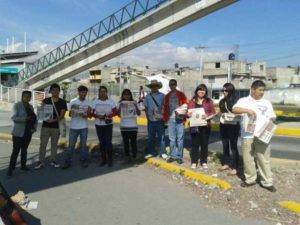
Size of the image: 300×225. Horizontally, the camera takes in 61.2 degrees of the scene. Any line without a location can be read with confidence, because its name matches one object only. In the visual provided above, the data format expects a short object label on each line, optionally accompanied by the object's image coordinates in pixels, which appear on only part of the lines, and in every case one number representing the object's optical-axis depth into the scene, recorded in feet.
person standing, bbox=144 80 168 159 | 18.06
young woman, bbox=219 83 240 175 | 15.54
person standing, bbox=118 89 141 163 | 17.75
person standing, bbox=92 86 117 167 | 17.44
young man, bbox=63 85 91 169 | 17.35
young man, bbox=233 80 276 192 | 13.29
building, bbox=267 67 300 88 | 212.53
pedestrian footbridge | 45.97
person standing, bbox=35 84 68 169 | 17.18
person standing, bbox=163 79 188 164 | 17.14
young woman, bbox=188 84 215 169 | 16.34
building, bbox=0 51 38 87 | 97.12
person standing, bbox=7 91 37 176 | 16.49
